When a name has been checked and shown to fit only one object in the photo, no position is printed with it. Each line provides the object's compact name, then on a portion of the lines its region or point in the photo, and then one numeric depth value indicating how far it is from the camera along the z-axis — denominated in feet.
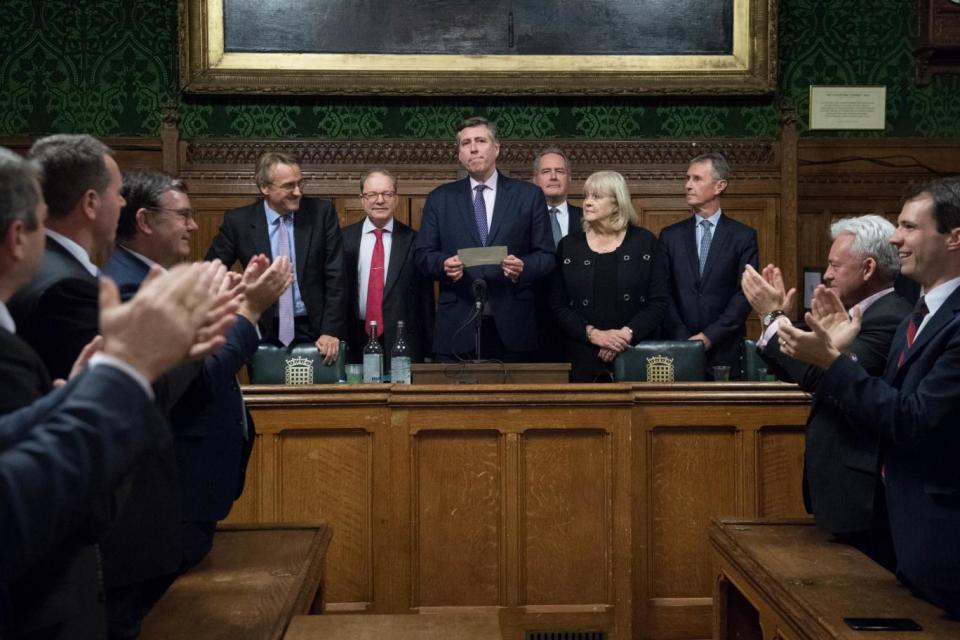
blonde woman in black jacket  17.22
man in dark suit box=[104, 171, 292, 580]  9.00
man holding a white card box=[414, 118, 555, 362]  17.48
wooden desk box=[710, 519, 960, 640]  8.14
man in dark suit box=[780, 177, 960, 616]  8.39
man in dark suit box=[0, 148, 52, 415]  5.33
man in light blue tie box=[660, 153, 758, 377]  17.94
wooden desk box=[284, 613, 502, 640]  8.39
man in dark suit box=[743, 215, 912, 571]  10.41
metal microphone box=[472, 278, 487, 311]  15.40
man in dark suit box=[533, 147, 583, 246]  19.56
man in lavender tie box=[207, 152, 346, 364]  17.75
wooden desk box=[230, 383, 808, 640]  14.16
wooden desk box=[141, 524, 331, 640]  8.18
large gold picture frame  24.16
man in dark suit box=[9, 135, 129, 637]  5.77
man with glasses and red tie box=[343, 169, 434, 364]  18.47
